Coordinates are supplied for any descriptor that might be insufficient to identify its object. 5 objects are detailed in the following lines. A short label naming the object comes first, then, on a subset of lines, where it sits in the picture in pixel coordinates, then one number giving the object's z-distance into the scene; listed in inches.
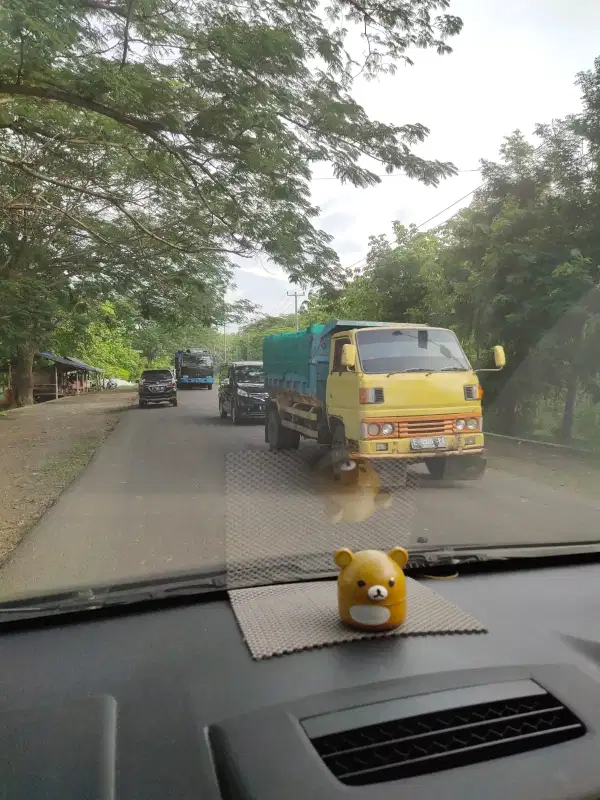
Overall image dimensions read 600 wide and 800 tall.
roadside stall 1823.9
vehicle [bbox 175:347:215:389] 1177.4
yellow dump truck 335.0
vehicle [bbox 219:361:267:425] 703.7
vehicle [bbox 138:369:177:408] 1166.2
